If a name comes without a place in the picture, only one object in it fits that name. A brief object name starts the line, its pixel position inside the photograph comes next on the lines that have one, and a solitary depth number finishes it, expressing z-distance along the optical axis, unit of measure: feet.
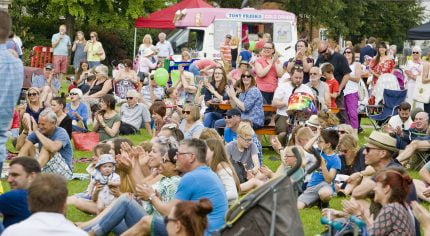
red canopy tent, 129.29
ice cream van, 108.37
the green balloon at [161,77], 77.24
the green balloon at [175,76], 79.67
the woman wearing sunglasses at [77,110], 62.95
